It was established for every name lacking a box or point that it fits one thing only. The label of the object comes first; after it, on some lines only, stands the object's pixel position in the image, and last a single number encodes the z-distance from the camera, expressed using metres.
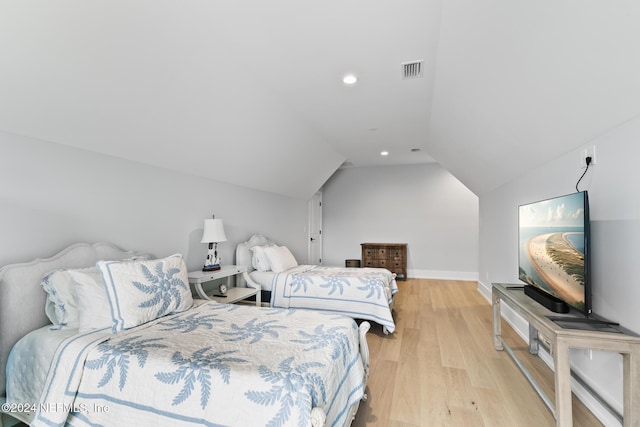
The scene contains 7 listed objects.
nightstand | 2.89
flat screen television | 1.67
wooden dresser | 6.37
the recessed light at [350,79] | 2.61
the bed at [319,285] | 3.30
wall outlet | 1.88
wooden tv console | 1.39
